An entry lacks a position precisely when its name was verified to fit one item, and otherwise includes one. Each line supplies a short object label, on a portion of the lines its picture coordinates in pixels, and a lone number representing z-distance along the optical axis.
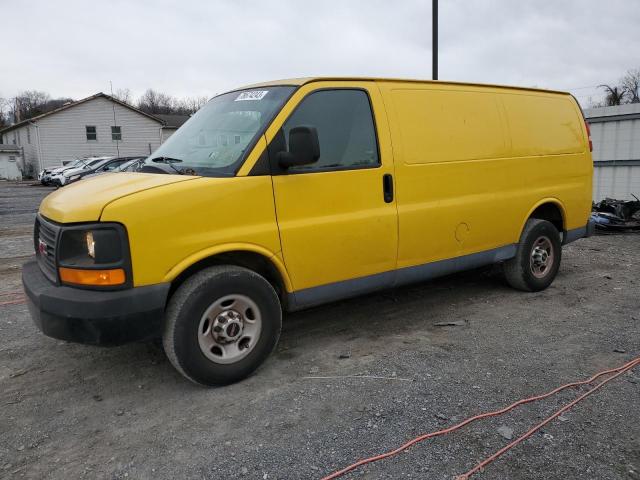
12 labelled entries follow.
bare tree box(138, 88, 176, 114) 75.56
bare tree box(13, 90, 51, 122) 68.25
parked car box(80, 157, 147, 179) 23.30
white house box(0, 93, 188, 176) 36.88
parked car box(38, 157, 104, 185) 29.51
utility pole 13.96
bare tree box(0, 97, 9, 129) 72.41
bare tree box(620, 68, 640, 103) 46.39
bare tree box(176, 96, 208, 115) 71.95
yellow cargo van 3.24
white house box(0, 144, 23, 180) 41.59
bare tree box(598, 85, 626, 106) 39.14
